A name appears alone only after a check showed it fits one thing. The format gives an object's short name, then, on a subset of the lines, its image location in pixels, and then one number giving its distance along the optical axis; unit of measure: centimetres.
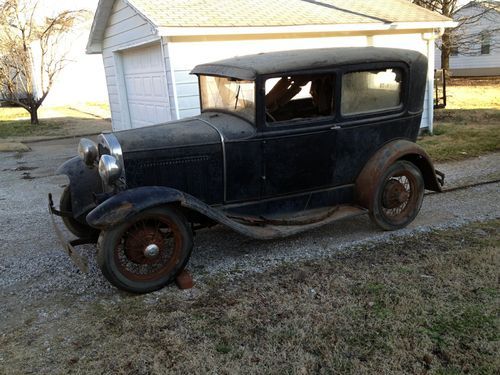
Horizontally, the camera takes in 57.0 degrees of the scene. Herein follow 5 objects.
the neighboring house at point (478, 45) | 2203
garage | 816
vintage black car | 373
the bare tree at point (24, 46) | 1611
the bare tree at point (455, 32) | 1911
